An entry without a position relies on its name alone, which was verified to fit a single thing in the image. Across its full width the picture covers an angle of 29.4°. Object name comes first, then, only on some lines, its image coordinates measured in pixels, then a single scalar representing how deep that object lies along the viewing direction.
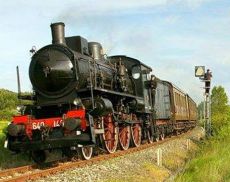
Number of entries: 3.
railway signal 30.55
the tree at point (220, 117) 31.03
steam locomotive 11.74
